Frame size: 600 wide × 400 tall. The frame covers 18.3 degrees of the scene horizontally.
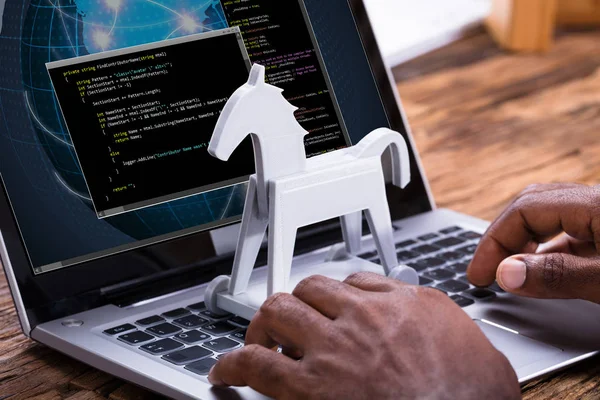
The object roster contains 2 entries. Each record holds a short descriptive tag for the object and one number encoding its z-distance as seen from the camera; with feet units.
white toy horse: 3.70
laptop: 3.84
